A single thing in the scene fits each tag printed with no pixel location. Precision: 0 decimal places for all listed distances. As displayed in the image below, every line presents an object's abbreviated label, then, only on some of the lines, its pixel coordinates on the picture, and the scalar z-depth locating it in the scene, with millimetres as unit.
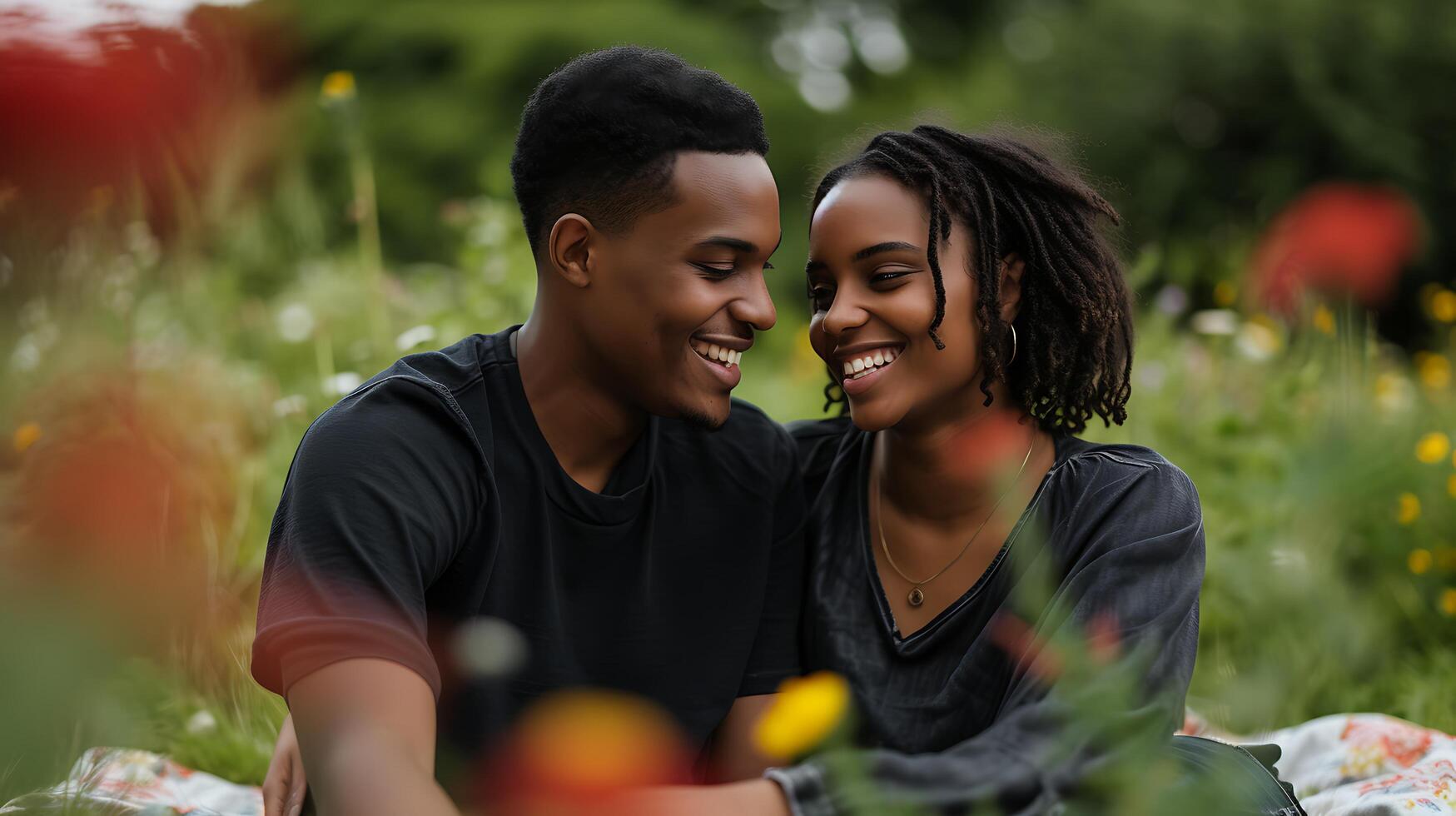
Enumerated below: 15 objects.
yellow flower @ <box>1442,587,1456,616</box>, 3432
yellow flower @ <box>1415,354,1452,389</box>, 4457
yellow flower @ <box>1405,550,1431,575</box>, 3504
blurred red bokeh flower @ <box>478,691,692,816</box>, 1505
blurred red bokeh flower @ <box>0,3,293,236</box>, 899
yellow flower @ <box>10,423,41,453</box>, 1253
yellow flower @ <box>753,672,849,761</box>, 1276
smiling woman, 2117
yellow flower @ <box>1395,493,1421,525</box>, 3590
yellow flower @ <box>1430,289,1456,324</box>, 4328
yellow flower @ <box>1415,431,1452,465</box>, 3611
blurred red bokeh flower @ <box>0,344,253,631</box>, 1047
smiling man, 1992
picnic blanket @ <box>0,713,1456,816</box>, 2414
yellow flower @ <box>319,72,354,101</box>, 3227
